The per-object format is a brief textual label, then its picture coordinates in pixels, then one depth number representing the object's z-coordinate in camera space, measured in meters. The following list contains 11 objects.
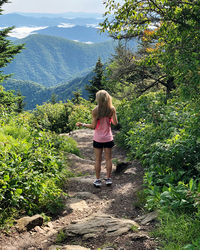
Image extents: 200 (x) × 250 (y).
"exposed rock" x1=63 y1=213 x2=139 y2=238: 3.59
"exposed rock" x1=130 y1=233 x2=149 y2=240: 3.29
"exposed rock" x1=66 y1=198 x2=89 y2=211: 4.88
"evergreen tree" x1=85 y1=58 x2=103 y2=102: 37.91
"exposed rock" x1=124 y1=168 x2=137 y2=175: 6.73
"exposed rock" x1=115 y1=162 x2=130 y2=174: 7.37
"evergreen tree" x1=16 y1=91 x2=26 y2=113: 64.82
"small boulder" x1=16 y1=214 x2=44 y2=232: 3.86
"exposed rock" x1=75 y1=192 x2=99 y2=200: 5.44
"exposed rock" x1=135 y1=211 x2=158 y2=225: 3.79
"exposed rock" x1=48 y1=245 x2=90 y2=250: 3.28
